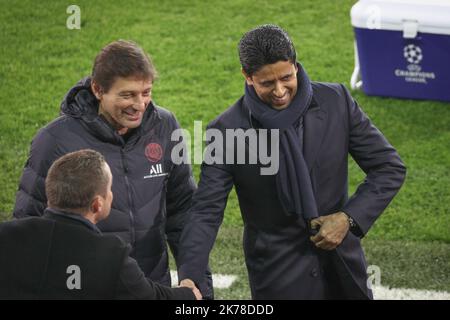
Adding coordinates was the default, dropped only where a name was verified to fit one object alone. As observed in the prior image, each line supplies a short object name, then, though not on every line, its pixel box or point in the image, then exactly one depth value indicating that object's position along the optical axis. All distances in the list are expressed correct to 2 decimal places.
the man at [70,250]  6.66
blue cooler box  16.23
